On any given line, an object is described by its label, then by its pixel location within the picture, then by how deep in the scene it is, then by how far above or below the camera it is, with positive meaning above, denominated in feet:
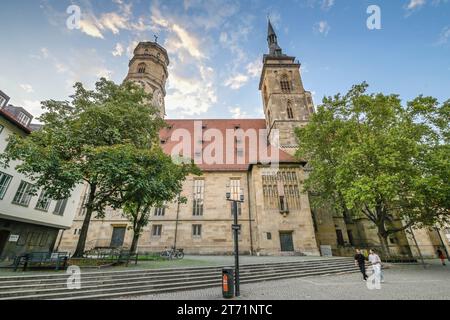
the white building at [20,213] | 47.21 +8.31
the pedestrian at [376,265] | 29.89 -2.31
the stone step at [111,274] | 23.65 -3.41
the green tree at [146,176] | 35.12 +12.51
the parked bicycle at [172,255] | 54.84 -1.85
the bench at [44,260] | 31.27 -1.84
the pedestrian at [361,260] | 34.66 -2.01
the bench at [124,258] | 36.96 -1.89
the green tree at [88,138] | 33.12 +19.46
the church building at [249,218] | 67.10 +9.88
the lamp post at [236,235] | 24.85 +1.47
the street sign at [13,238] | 48.34 +2.05
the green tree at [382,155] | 42.50 +19.93
